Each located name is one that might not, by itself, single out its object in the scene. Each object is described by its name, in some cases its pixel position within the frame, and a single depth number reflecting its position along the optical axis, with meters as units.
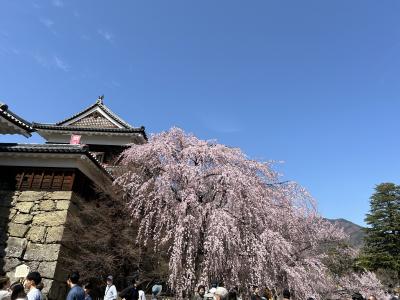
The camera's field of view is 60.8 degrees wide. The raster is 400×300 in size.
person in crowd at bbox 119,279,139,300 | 5.75
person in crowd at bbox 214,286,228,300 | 4.77
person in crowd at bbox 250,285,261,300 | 6.01
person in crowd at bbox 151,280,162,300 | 7.06
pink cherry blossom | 10.43
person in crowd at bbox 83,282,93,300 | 6.53
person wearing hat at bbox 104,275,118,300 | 7.90
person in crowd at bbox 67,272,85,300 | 5.38
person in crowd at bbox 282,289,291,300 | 5.79
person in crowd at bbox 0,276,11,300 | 5.18
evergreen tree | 35.25
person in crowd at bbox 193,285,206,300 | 6.32
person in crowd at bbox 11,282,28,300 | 4.12
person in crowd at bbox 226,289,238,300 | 5.13
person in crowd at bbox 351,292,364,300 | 6.32
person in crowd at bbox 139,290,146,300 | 9.06
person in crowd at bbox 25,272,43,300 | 4.95
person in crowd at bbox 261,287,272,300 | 7.46
